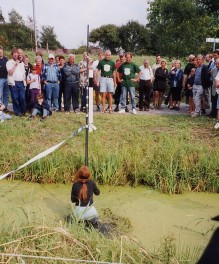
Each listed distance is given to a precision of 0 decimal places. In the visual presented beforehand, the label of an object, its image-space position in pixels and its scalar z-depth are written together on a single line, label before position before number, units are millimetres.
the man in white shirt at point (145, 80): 11953
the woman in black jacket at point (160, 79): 12086
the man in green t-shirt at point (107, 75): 11086
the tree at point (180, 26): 17797
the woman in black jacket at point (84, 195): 5605
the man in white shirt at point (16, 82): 10453
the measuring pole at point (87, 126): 6818
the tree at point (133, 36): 64312
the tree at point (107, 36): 64062
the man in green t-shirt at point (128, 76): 11234
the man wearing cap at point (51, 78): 10992
